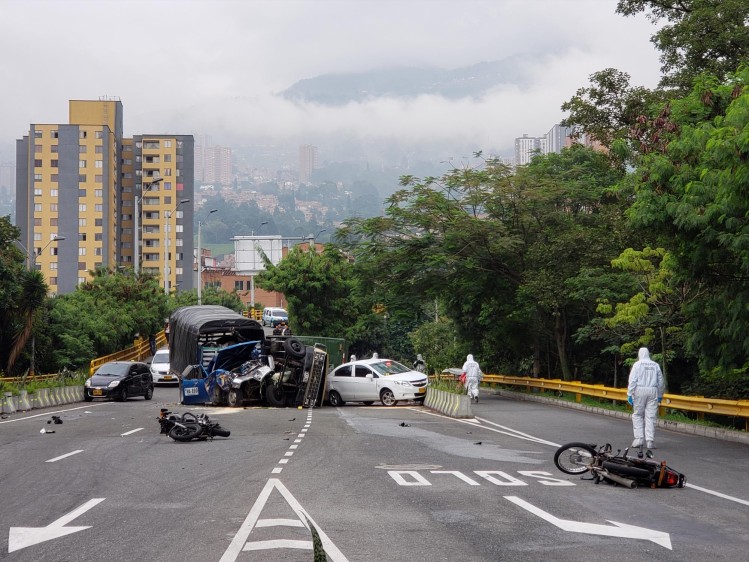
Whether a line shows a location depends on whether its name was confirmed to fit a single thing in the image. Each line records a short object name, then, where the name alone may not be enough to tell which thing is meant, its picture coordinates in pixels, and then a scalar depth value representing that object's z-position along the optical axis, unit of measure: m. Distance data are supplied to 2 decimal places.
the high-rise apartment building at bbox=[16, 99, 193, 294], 126.50
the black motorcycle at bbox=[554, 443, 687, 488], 12.95
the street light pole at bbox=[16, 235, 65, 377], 44.60
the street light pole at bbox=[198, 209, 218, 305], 80.20
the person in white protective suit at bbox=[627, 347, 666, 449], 16.72
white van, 81.25
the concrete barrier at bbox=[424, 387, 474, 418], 28.25
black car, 38.06
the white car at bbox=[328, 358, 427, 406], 34.94
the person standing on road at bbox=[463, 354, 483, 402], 34.31
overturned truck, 33.81
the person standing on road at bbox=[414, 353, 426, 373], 44.22
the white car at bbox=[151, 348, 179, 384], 51.69
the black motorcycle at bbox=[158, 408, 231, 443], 19.44
